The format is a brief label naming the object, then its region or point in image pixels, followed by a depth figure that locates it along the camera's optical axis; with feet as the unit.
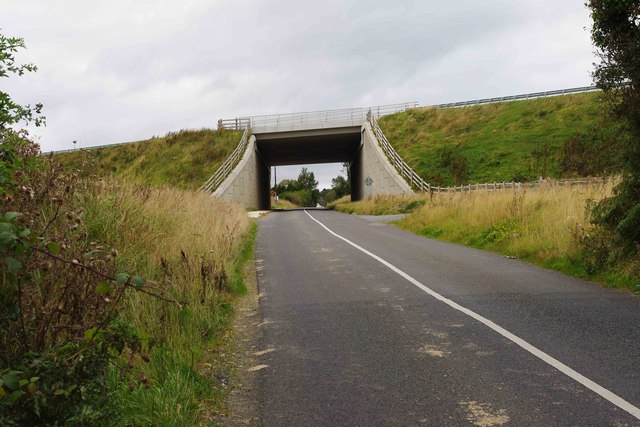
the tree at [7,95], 15.96
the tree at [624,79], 27.58
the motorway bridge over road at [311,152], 129.90
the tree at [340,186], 331.36
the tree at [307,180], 376.27
